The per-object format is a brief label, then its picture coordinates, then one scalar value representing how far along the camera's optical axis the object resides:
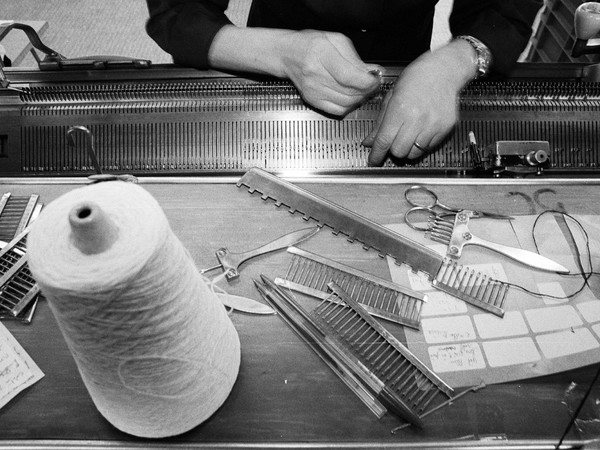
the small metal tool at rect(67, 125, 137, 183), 0.90
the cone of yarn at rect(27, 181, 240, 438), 0.49
